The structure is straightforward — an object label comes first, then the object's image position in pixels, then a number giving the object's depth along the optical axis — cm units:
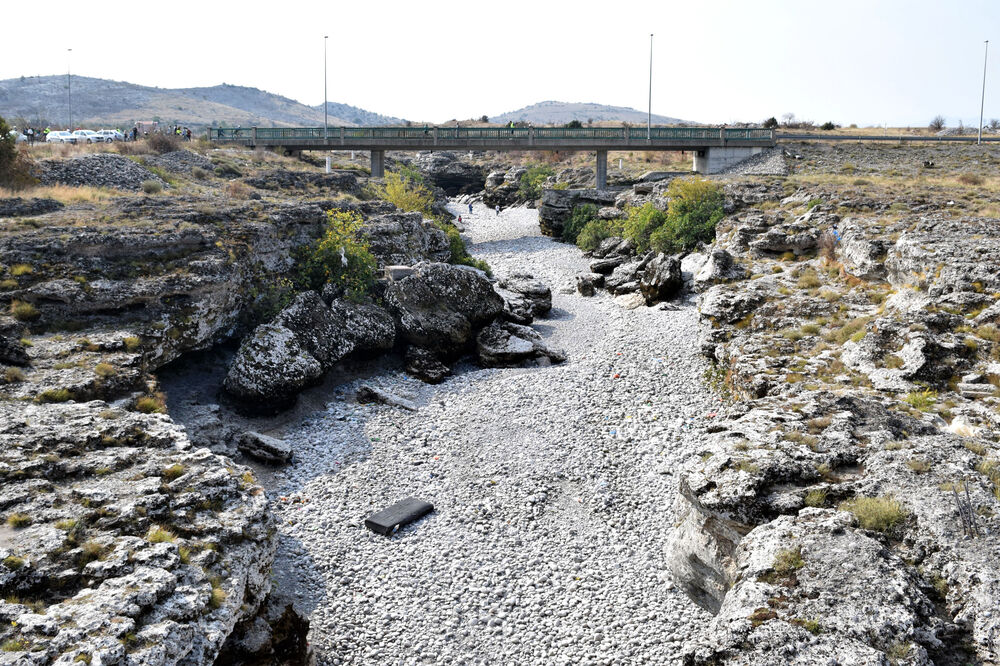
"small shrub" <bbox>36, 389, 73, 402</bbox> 1423
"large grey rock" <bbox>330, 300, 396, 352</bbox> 2531
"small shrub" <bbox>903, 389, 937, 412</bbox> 1394
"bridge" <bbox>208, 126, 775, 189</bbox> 5666
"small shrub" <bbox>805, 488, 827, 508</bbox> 1123
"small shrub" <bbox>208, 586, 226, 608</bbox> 998
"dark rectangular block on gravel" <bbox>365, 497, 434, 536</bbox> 1591
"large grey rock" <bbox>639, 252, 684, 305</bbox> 3303
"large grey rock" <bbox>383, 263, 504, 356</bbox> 2703
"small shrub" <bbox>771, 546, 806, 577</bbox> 992
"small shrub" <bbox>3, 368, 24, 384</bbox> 1465
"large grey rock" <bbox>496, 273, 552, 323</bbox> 3206
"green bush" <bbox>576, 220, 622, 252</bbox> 4769
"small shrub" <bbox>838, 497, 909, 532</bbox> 1034
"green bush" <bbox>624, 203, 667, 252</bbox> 4269
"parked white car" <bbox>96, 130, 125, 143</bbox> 5909
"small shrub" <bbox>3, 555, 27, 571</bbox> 923
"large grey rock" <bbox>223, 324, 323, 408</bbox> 2131
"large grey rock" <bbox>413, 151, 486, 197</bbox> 8612
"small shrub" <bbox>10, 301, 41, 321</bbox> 1748
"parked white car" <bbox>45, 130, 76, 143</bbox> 5542
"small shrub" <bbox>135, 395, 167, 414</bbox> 1556
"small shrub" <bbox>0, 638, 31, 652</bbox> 810
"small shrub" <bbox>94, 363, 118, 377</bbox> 1561
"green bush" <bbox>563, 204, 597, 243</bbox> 5306
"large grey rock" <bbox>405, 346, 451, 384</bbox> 2553
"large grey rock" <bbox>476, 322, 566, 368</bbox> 2703
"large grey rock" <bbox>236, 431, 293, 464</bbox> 1906
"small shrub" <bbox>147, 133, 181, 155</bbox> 4507
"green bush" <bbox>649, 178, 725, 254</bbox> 3909
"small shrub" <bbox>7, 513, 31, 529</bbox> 1029
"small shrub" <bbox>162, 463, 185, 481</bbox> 1229
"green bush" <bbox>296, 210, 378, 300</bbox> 2694
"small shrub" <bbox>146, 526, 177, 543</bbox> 1053
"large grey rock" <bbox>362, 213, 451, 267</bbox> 3088
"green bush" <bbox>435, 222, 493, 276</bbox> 3834
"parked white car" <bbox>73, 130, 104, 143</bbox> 5641
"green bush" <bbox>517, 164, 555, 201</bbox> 7156
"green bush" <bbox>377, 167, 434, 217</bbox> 4472
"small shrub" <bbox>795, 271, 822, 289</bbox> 2358
